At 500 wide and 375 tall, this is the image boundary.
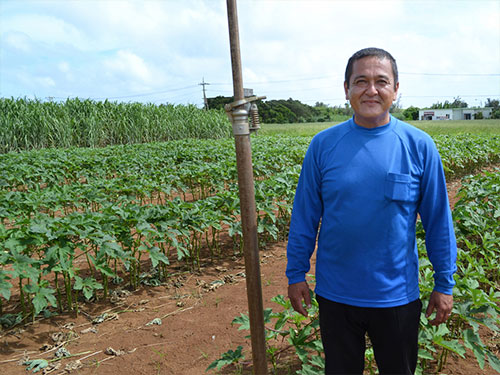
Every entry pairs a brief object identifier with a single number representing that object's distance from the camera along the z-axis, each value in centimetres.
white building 6706
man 160
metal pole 181
